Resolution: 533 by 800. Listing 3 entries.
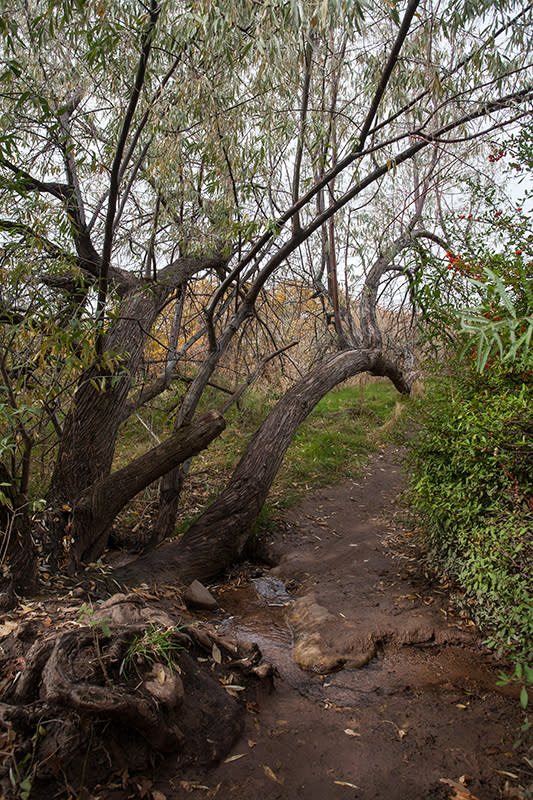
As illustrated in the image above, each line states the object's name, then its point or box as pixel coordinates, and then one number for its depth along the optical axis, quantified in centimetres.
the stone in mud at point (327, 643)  327
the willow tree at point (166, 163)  325
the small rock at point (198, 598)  404
